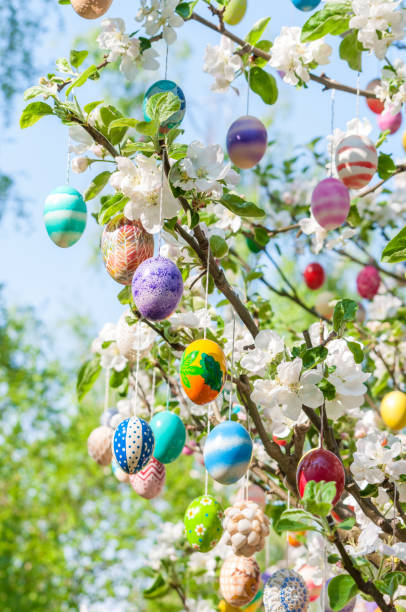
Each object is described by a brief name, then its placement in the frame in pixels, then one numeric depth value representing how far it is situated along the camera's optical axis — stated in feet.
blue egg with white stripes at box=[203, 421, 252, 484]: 4.29
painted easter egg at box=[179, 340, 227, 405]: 4.31
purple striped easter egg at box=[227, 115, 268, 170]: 4.98
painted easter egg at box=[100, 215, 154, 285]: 4.44
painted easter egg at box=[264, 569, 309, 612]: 4.50
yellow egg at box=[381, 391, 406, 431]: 5.69
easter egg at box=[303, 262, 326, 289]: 7.21
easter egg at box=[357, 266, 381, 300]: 6.71
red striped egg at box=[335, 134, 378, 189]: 4.82
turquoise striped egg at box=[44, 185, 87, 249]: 4.54
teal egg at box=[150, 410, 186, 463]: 4.78
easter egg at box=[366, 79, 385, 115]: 5.43
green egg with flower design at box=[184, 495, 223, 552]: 4.57
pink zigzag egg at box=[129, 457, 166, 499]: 5.00
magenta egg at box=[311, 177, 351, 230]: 4.90
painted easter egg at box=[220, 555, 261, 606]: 4.75
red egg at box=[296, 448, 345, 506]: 4.27
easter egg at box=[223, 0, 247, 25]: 5.13
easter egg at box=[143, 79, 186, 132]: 4.47
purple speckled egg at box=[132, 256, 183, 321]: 4.25
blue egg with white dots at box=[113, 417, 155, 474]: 4.38
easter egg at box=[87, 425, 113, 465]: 5.44
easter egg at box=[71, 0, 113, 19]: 4.69
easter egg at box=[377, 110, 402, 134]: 5.65
